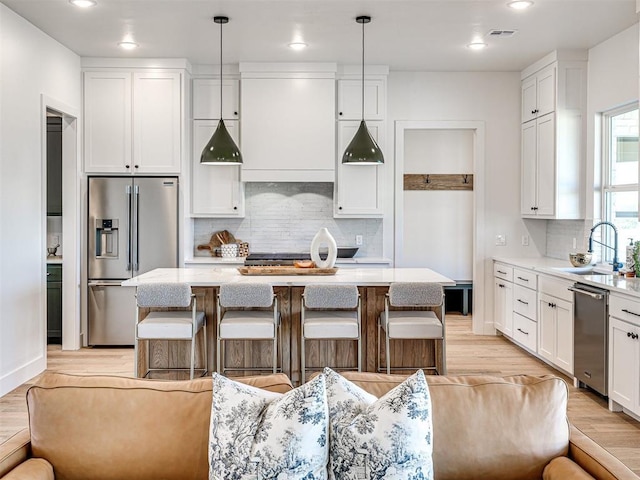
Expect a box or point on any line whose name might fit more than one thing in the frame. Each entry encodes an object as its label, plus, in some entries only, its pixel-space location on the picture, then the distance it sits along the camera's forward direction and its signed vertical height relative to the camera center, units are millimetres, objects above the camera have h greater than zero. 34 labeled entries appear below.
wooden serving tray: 4770 -325
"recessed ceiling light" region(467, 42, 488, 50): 5531 +1664
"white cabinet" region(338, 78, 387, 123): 6445 +1355
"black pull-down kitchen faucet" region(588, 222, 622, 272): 4914 -180
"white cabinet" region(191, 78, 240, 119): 6484 +1401
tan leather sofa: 2014 -677
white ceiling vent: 5152 +1651
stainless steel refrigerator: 6152 -140
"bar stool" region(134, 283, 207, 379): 4156 -520
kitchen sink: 5297 -348
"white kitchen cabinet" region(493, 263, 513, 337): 6203 -716
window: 5191 +466
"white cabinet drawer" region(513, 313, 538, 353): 5607 -955
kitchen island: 4605 -870
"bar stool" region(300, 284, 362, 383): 4172 -527
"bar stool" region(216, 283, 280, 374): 4160 -521
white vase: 4809 -161
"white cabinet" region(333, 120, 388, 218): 6465 +503
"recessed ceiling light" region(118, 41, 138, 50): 5609 +1684
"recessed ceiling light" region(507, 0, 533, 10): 4391 +1619
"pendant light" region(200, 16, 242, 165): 5293 +677
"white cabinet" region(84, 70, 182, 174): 6172 +1069
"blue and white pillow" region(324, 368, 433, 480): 1800 -614
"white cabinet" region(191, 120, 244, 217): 6477 +513
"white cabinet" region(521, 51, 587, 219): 5738 +905
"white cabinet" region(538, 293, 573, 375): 4848 -839
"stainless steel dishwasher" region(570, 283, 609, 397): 4242 -763
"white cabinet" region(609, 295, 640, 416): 3838 -796
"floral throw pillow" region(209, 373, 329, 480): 1805 -617
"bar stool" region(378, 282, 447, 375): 4180 -513
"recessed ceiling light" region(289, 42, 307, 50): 5570 +1673
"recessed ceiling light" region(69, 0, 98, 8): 4422 +1627
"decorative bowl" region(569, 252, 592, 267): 5273 -252
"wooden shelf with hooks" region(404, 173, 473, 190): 8398 +654
